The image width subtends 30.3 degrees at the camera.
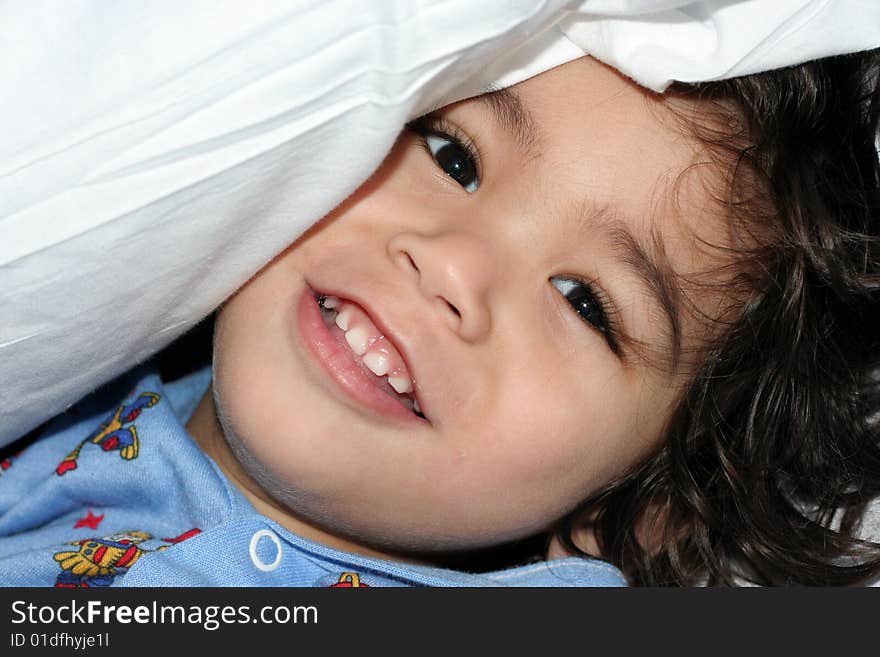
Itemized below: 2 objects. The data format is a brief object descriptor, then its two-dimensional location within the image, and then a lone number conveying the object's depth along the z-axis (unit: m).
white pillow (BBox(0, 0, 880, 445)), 0.34
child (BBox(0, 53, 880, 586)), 0.38
